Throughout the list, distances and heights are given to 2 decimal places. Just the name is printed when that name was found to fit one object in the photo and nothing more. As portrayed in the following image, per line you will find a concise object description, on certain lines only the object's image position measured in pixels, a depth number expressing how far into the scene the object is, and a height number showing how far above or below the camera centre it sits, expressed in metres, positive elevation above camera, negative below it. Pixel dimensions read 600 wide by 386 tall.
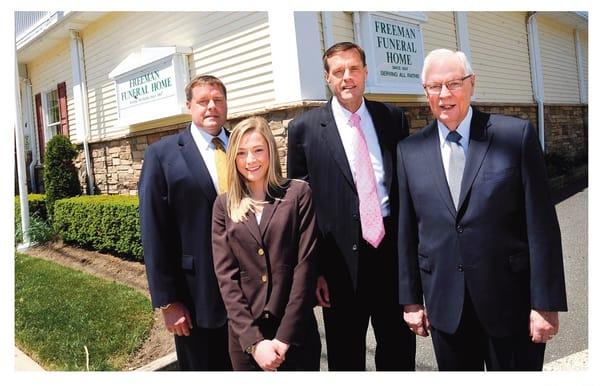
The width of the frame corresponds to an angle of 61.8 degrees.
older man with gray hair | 2.16 -0.35
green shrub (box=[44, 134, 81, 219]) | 9.82 +0.25
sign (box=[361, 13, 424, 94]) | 6.67 +1.52
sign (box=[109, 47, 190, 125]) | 7.69 +1.53
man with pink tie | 2.68 -0.24
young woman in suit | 2.28 -0.41
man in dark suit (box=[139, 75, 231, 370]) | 2.60 -0.25
